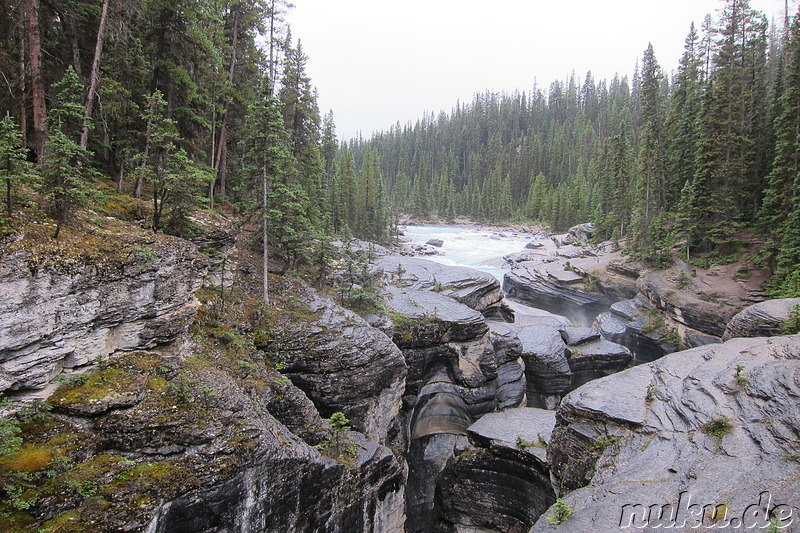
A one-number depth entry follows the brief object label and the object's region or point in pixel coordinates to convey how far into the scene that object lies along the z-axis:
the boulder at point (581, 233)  55.96
